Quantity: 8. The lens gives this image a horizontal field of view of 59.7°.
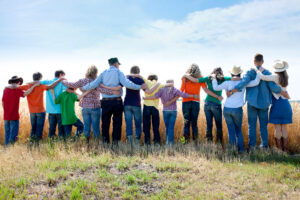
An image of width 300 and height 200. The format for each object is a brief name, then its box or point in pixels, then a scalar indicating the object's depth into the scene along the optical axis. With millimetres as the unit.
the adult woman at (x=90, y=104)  7309
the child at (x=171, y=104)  7367
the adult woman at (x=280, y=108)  6953
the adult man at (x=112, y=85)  7129
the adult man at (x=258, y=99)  6984
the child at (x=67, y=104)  7683
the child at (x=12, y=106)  8484
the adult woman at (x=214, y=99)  7234
